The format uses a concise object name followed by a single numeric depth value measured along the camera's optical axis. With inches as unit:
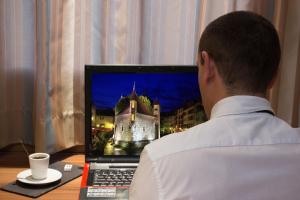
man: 31.3
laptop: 57.3
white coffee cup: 53.5
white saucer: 53.6
